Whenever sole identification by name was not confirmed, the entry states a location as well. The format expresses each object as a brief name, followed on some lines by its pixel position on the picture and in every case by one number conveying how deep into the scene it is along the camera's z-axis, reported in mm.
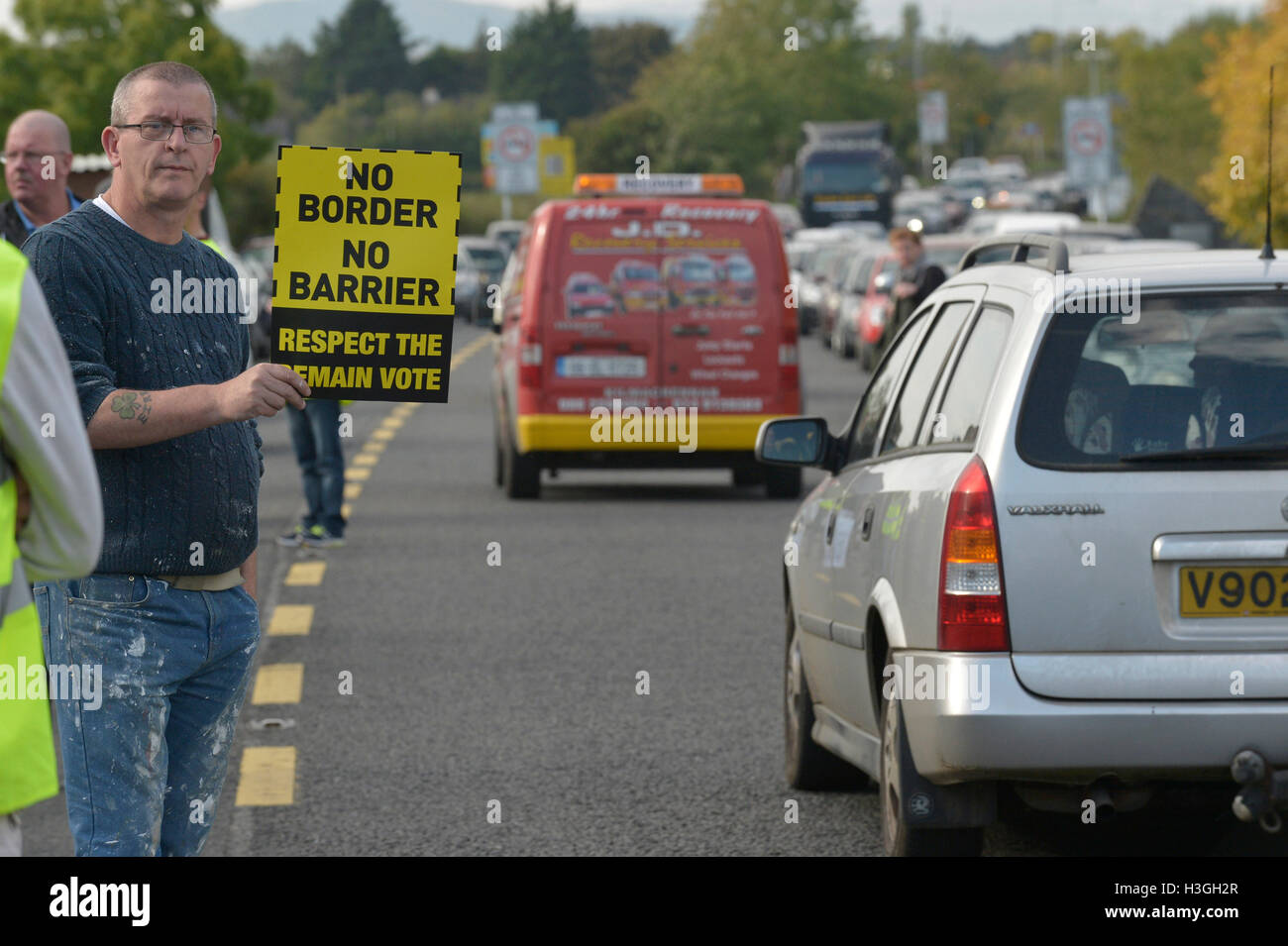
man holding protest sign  4676
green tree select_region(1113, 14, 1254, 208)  65062
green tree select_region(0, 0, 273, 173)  55688
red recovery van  16828
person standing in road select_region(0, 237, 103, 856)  3240
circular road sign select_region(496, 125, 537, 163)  59188
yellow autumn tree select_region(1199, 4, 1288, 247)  28344
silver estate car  5645
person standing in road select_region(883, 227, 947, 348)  15500
